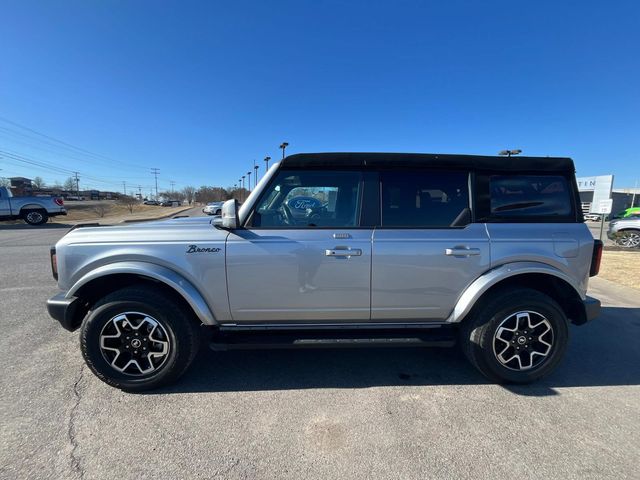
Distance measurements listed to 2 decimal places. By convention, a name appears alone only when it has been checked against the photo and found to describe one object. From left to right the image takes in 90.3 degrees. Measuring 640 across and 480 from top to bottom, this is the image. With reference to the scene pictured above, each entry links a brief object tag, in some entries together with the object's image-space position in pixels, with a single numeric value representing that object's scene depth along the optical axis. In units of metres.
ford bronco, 2.63
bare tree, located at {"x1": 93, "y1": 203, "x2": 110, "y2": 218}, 33.24
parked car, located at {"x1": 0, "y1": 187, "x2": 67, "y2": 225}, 17.28
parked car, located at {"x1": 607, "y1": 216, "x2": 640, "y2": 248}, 10.72
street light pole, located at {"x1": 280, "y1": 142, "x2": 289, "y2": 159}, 21.17
